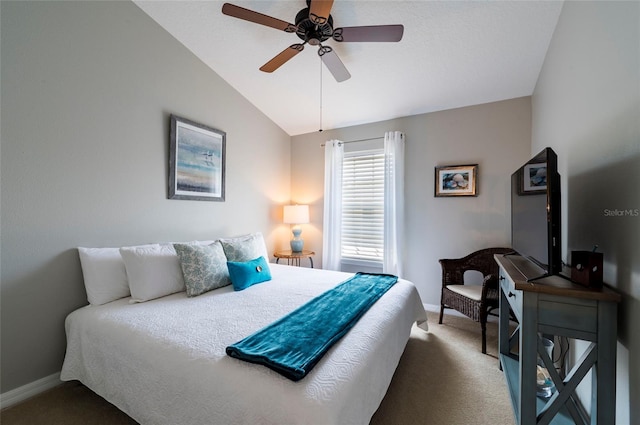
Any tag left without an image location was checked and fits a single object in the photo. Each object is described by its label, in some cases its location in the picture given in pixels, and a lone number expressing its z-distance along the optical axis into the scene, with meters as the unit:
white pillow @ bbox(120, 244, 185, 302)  1.98
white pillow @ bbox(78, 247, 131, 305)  1.93
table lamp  3.87
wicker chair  2.43
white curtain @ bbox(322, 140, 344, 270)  3.88
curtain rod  3.65
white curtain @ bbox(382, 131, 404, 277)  3.40
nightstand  3.67
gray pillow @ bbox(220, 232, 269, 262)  2.55
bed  1.02
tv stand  1.12
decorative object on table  1.15
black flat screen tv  1.31
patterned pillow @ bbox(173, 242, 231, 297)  2.12
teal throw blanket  1.13
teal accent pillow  2.28
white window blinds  3.69
